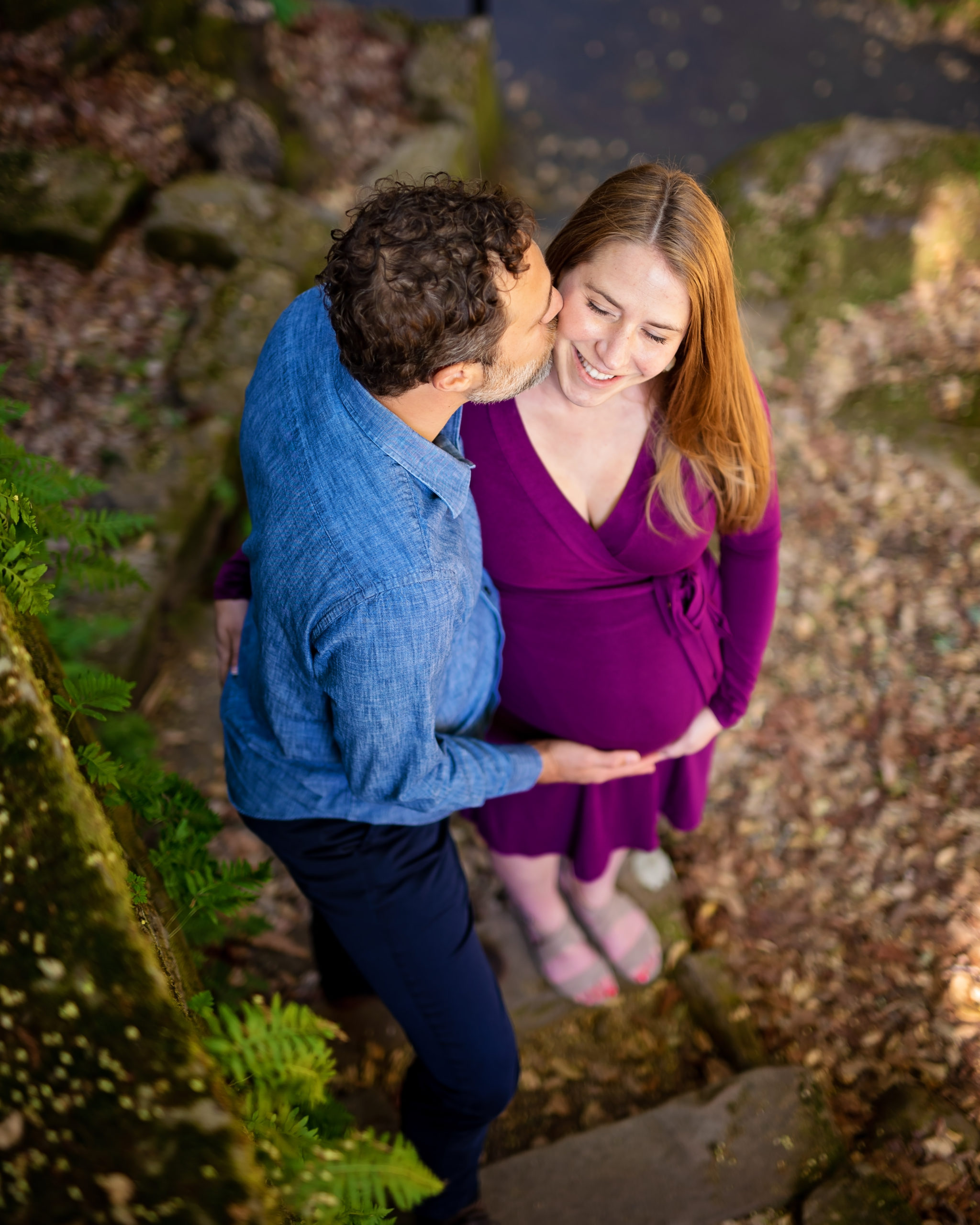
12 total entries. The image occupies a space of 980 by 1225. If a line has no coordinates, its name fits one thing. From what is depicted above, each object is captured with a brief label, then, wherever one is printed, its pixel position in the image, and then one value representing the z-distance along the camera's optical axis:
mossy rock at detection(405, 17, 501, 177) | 7.19
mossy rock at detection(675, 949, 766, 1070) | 3.05
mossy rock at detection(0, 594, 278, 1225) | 1.02
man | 1.69
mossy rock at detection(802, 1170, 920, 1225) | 2.44
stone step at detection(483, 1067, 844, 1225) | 2.60
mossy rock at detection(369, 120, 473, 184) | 6.70
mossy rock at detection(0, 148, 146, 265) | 5.02
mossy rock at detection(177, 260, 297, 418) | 4.60
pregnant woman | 2.08
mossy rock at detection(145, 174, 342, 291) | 5.32
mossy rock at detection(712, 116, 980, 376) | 5.32
